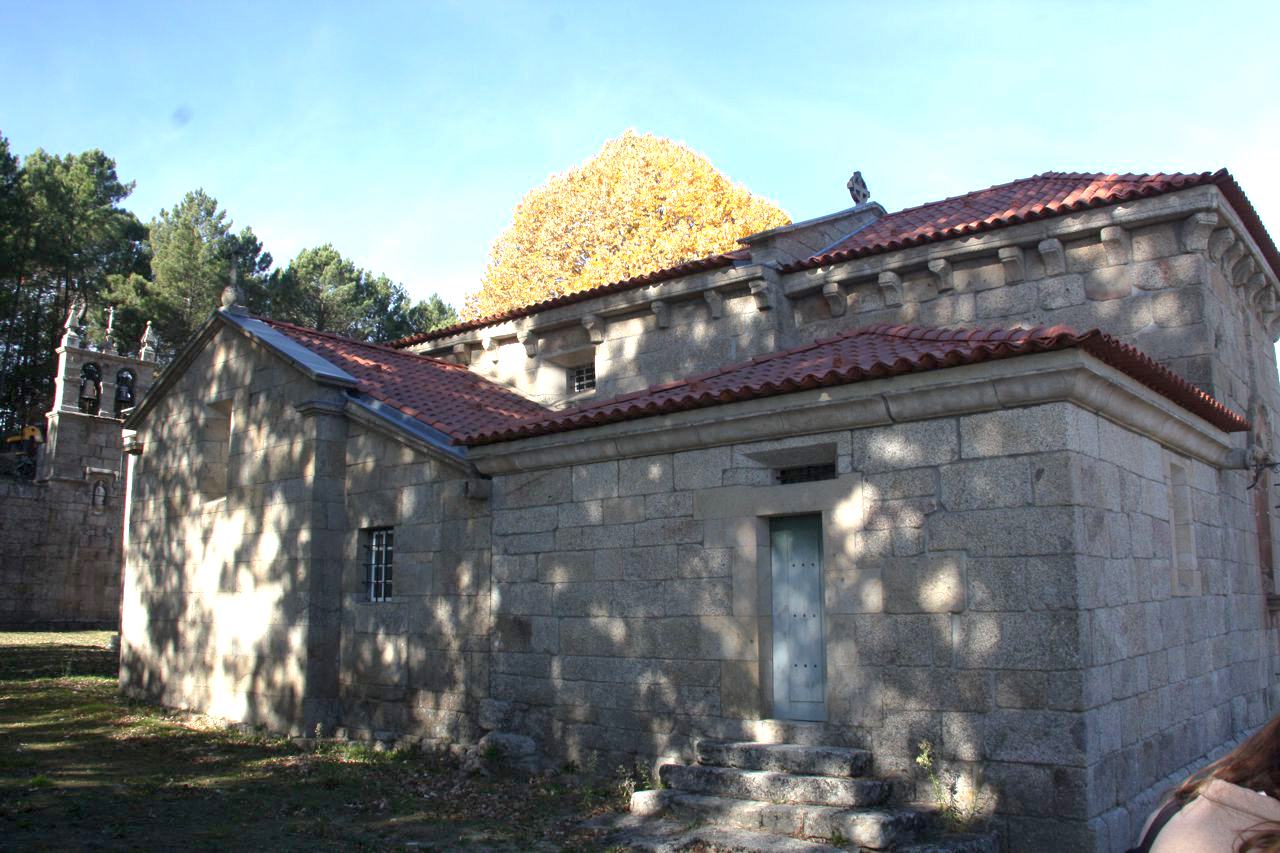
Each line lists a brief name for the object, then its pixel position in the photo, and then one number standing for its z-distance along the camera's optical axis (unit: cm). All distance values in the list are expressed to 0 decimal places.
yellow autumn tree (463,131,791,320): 2739
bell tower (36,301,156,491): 2823
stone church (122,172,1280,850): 674
